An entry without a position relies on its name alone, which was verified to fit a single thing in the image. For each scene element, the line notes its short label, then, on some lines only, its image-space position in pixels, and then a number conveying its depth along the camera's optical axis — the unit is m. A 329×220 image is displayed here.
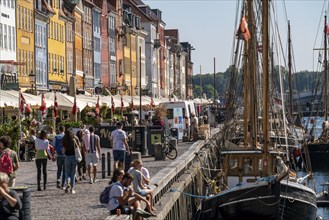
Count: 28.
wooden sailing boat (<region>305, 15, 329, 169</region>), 70.38
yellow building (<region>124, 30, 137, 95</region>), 136.62
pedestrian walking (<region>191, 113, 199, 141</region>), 67.75
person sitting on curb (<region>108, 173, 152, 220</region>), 20.95
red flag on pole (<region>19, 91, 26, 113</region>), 42.47
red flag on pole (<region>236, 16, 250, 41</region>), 38.78
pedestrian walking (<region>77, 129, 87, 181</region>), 32.88
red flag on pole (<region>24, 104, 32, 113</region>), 44.83
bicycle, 46.44
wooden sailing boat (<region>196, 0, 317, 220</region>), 30.64
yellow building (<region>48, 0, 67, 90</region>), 88.12
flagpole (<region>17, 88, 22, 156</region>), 41.54
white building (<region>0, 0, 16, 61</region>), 70.19
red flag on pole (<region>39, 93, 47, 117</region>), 46.84
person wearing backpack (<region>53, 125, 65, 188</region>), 29.99
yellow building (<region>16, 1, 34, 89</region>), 75.61
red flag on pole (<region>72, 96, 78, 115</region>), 50.22
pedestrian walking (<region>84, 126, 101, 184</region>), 32.41
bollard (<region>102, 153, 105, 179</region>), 34.91
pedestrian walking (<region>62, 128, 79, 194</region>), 28.80
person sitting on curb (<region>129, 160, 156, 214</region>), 23.58
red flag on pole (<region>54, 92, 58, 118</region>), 48.54
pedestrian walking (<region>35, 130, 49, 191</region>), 29.27
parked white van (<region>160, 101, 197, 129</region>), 68.11
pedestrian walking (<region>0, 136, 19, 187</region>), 22.50
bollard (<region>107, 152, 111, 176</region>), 34.88
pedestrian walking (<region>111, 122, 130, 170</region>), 34.34
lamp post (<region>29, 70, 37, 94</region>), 74.69
